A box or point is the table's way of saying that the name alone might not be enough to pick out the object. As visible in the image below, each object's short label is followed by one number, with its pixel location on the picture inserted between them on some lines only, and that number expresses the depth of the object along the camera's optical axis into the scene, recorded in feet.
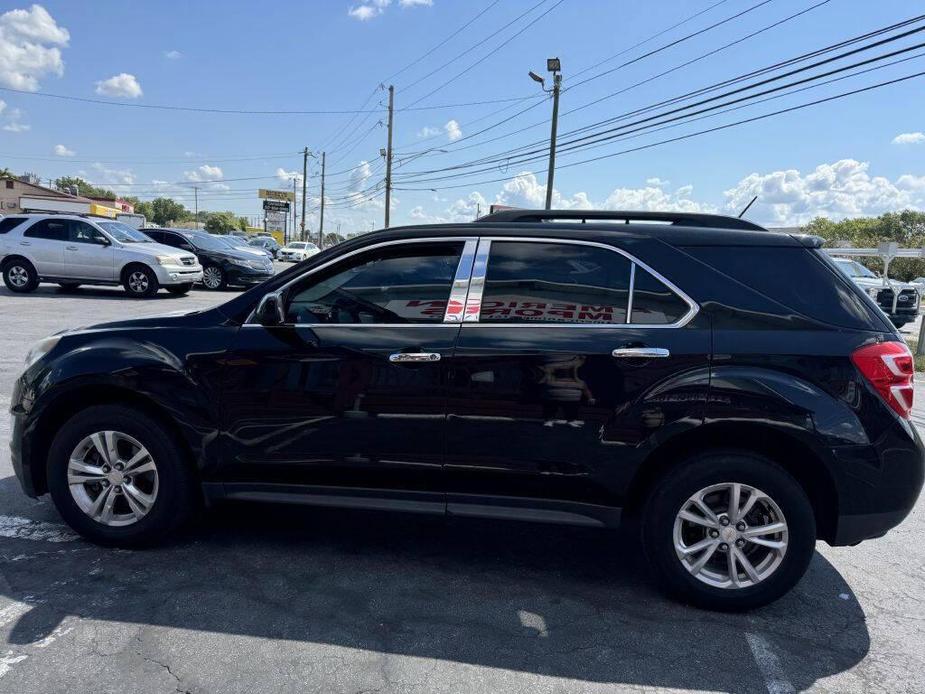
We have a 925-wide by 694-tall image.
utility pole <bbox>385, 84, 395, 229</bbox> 137.28
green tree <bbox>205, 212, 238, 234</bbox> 357.08
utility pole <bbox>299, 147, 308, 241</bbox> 242.37
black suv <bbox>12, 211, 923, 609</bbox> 10.20
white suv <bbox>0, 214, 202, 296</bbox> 51.21
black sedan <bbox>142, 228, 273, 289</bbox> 62.75
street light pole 73.61
